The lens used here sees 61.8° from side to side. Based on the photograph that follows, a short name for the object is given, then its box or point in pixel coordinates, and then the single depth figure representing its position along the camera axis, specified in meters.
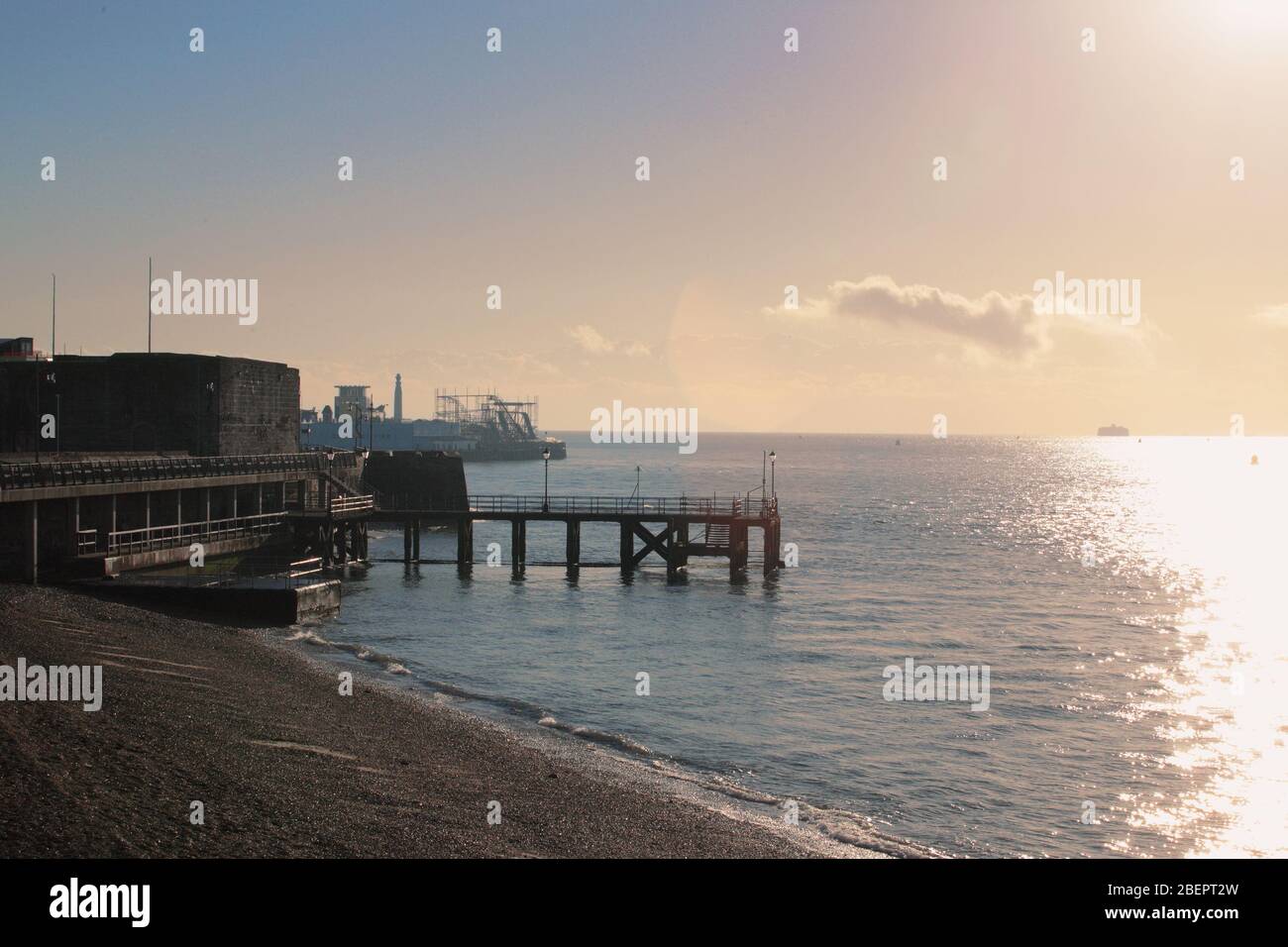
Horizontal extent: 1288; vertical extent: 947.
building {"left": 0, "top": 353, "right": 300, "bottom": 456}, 60.88
